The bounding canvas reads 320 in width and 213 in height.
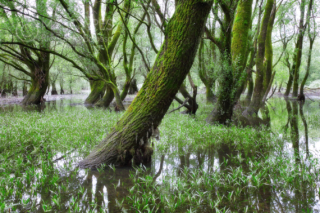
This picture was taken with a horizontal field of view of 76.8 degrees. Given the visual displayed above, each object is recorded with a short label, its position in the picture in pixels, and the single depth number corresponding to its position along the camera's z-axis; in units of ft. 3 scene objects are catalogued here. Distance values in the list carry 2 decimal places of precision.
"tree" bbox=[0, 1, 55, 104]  43.06
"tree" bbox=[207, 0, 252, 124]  27.61
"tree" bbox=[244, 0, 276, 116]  34.06
